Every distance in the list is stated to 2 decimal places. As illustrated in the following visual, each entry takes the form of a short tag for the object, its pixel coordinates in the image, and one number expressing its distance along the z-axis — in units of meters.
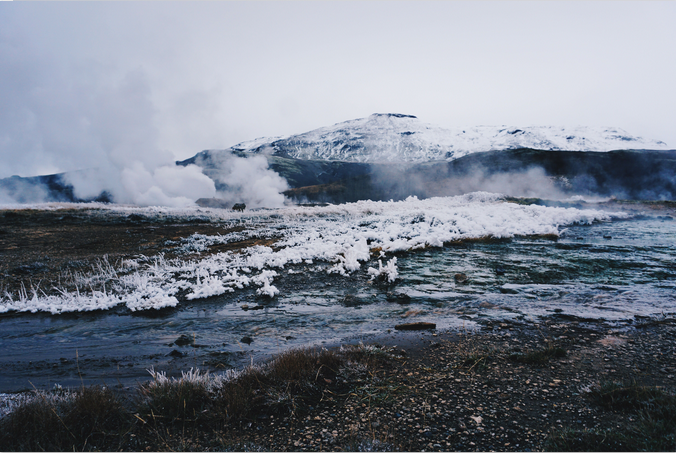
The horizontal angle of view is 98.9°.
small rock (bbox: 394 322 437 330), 5.45
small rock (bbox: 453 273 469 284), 8.30
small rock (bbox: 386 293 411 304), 6.96
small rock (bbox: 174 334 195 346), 5.30
